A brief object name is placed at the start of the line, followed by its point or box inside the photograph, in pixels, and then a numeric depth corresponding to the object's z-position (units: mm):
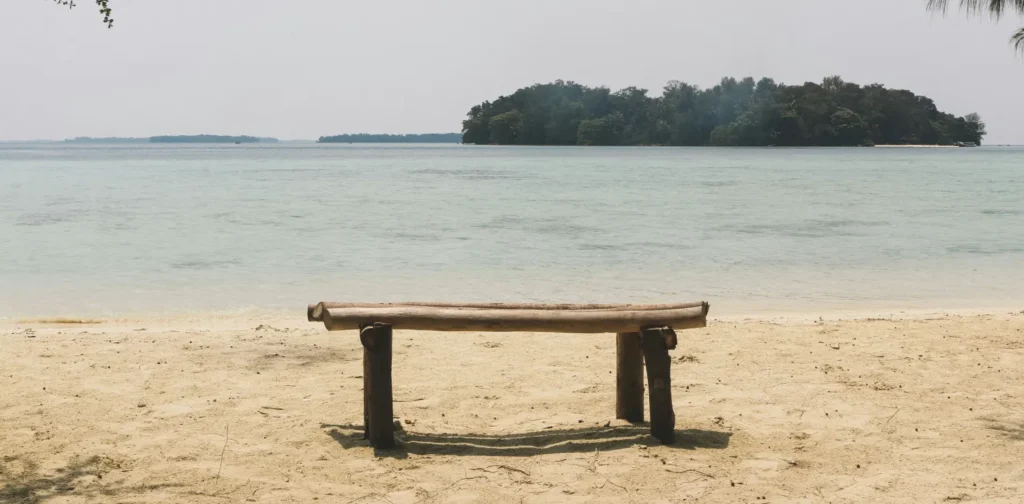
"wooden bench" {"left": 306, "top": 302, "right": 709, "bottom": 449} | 5145
